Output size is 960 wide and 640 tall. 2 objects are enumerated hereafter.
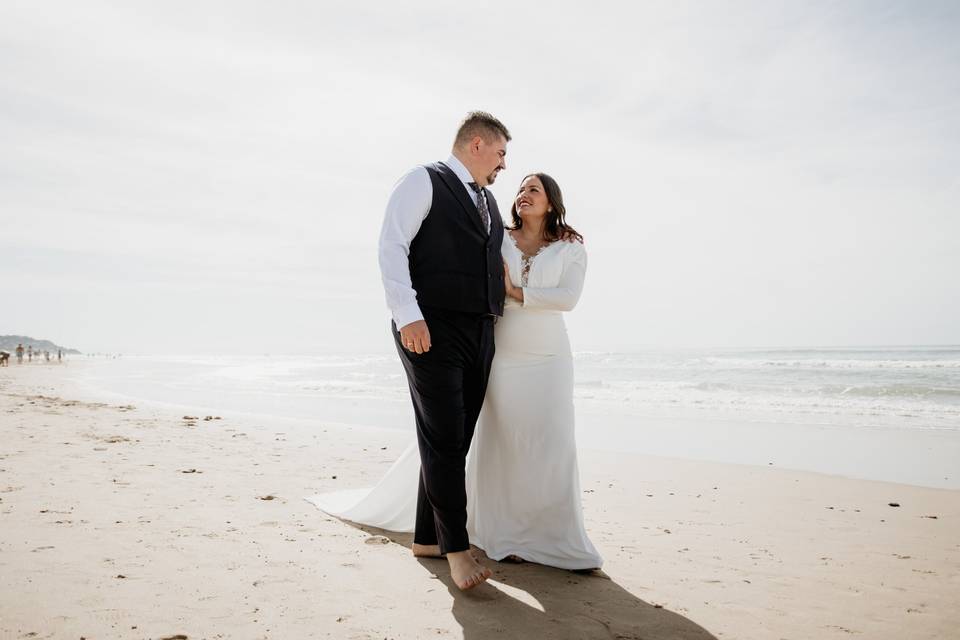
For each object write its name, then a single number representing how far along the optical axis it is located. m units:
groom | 2.71
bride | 3.16
